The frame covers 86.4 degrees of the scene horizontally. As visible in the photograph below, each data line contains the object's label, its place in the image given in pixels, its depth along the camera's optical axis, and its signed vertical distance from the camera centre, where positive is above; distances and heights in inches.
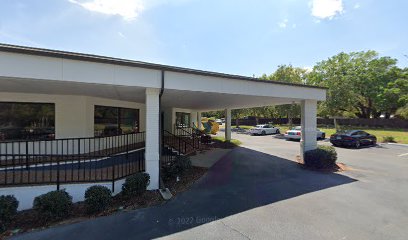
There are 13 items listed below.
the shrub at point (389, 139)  762.8 -69.0
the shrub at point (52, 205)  183.9 -75.8
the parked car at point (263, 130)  1083.9 -58.2
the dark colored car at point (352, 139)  642.8 -59.4
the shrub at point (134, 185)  225.9 -71.3
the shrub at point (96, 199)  199.5 -76.1
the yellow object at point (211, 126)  1084.9 -40.8
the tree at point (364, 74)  1408.7 +303.8
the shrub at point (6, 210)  173.5 -76.2
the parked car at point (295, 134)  821.9 -60.9
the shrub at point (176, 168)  293.4 -68.8
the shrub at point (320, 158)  365.7 -66.4
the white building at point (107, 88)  197.3 +34.8
